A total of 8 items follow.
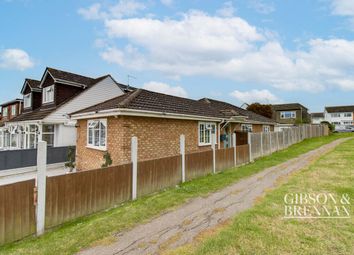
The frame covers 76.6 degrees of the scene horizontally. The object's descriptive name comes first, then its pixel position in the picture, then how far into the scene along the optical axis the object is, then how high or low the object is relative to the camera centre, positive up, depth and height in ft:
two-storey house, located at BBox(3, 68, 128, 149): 55.21 +8.56
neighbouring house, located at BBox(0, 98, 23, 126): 90.47 +10.99
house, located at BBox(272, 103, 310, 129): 168.45 +15.88
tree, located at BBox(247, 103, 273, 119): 152.66 +16.71
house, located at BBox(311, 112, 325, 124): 257.18 +19.00
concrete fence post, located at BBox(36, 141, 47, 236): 14.78 -3.65
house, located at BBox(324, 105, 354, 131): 222.77 +18.91
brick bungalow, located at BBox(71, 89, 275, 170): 31.81 +1.09
